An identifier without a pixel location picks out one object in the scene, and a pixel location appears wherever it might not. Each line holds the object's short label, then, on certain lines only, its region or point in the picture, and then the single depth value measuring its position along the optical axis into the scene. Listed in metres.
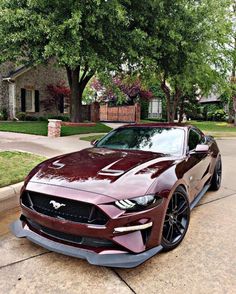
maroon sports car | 2.67
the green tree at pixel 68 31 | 10.86
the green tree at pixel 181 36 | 12.93
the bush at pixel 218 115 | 36.03
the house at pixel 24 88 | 20.38
